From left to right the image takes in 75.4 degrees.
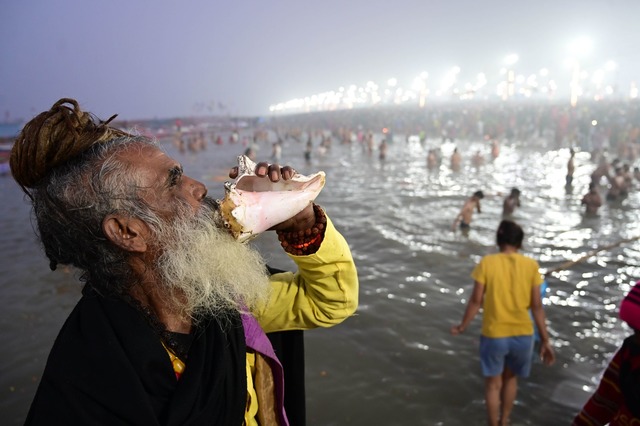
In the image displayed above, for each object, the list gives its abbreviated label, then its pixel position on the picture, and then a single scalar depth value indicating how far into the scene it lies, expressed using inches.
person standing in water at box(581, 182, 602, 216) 400.5
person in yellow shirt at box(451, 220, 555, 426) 140.4
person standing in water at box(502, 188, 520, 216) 396.4
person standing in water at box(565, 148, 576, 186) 521.7
